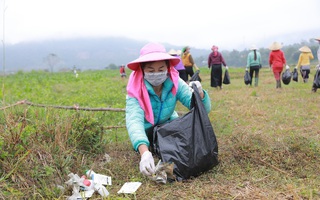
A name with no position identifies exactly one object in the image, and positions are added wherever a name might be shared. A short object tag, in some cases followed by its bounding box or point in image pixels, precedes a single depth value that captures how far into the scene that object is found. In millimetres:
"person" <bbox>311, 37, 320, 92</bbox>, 6848
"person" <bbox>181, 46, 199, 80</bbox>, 8977
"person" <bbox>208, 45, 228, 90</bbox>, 9055
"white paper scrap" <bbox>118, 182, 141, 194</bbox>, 2073
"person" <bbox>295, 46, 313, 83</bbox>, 9352
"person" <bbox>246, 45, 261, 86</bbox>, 9188
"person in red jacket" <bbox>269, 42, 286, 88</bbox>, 8641
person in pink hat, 2447
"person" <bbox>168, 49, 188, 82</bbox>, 7766
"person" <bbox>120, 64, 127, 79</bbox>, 19859
